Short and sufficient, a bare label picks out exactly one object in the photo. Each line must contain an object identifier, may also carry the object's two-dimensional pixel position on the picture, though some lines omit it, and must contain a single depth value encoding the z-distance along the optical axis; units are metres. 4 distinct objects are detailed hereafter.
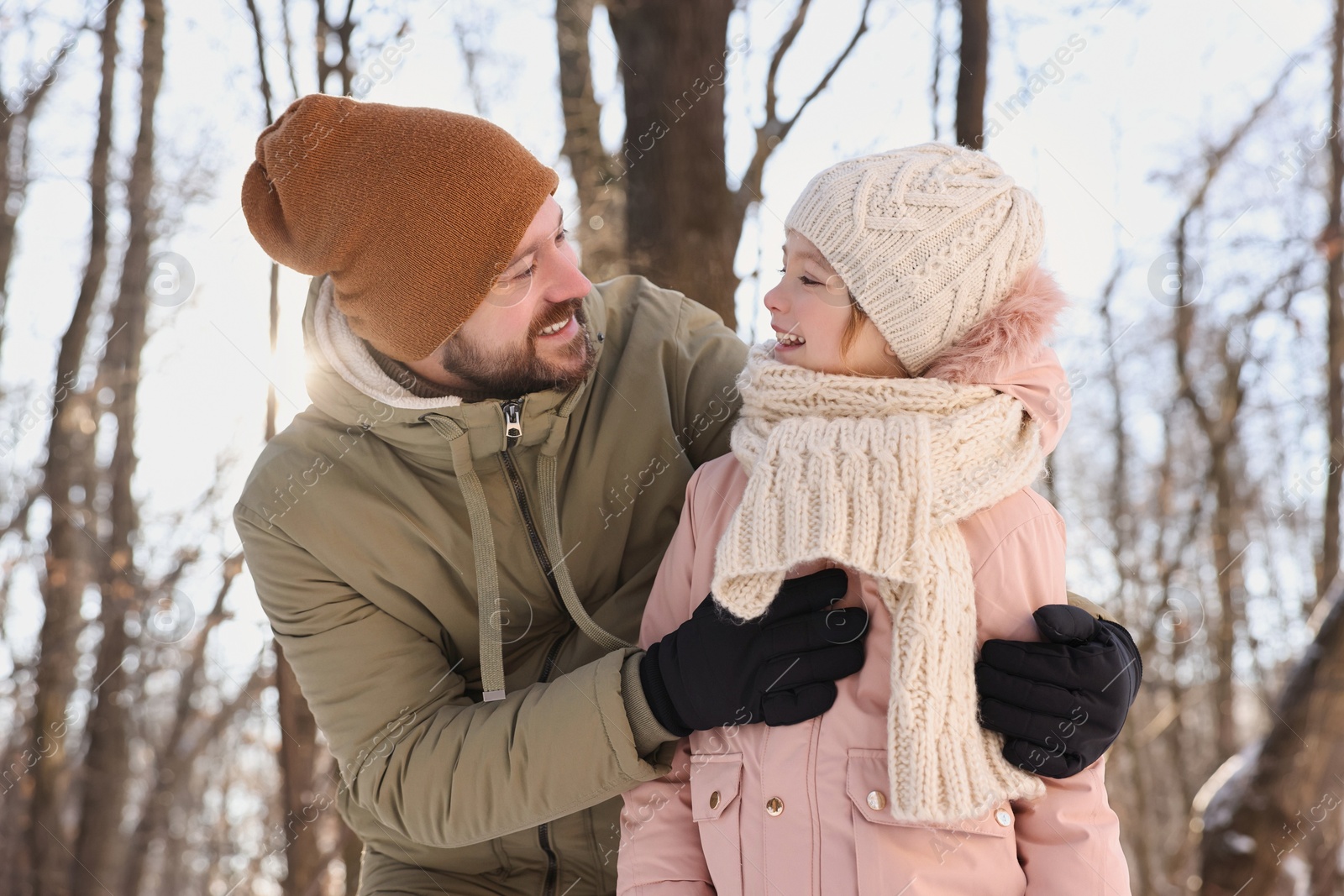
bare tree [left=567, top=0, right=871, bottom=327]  3.32
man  2.18
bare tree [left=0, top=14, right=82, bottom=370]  6.79
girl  1.69
